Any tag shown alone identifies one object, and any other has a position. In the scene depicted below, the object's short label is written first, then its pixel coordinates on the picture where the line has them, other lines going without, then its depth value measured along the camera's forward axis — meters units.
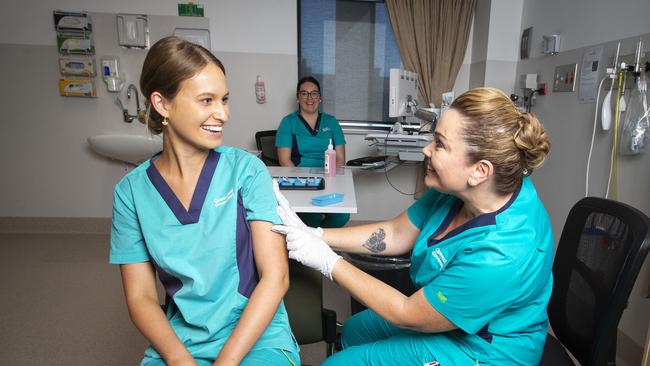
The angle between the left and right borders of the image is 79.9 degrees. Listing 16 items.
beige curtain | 3.40
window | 3.55
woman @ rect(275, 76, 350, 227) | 2.90
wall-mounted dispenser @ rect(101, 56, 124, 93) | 3.22
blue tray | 1.66
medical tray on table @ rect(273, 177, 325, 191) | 1.92
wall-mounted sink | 3.23
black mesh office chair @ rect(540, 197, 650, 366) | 0.92
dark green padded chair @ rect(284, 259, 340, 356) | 1.26
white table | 1.63
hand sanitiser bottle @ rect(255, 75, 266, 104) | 3.41
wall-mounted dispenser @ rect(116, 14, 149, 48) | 3.16
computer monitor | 2.64
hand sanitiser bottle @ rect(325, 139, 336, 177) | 2.21
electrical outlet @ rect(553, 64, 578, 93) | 2.35
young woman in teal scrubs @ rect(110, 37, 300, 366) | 0.97
